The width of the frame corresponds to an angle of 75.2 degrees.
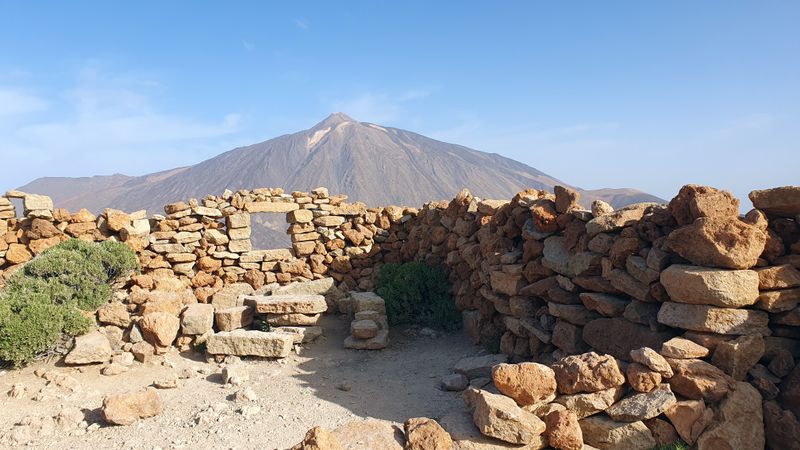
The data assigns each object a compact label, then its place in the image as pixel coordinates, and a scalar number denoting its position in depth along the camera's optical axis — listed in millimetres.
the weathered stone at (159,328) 7934
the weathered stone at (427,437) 4480
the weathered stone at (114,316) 8305
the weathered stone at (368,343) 8492
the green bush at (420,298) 9461
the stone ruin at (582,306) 4660
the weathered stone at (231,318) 8734
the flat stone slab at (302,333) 8453
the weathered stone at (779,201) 4988
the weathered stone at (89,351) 7180
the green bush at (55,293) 6895
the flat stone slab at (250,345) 7863
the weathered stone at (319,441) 4078
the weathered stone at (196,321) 8289
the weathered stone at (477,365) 6844
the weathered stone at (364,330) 8523
